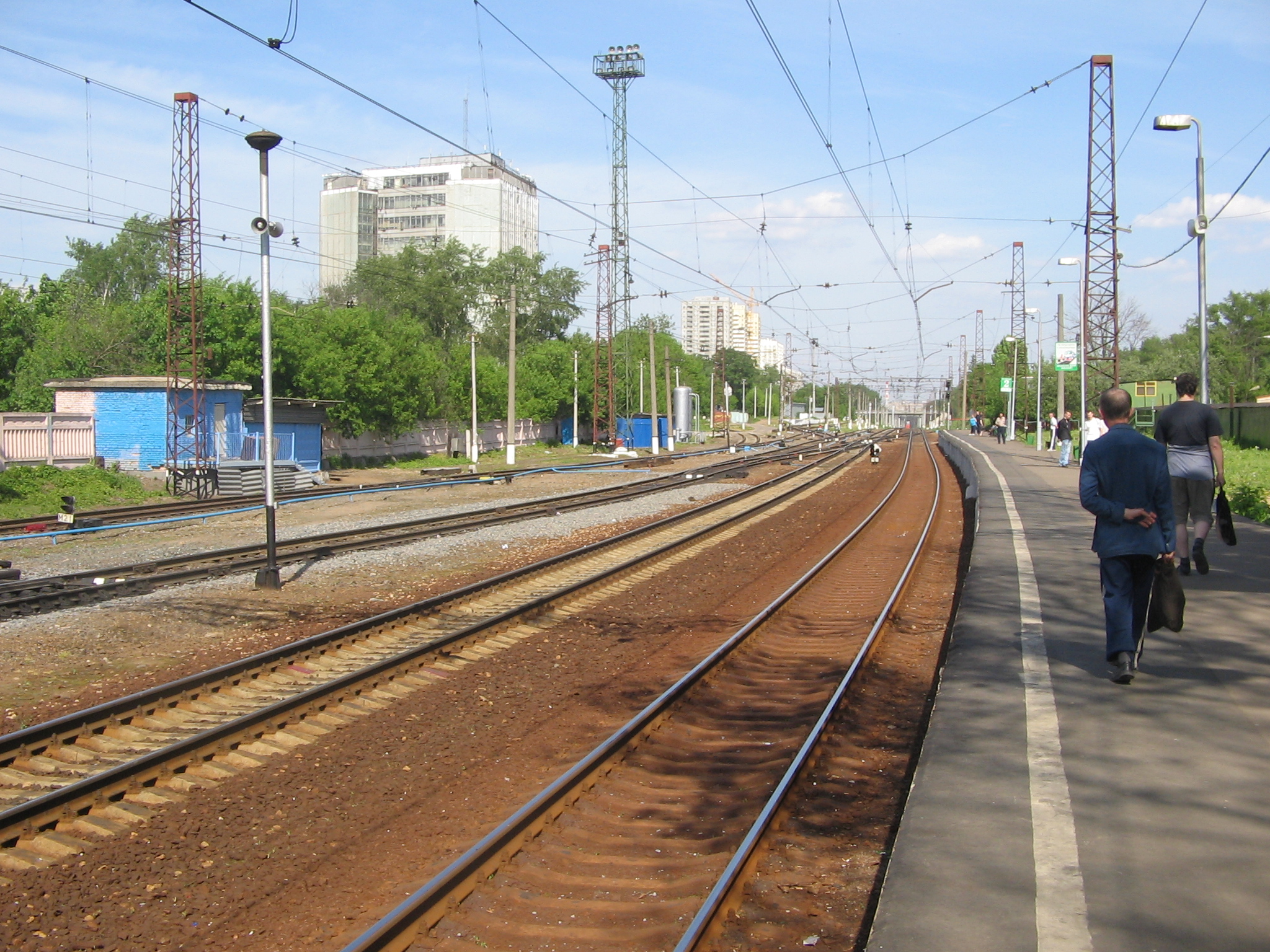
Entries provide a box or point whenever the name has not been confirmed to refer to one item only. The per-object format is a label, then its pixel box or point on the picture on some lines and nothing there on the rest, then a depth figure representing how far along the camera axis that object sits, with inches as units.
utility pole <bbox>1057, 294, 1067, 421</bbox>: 1535.4
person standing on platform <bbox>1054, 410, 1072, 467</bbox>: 1324.8
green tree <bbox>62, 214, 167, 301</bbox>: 3506.4
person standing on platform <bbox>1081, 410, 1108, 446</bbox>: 936.9
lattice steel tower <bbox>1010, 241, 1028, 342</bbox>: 2561.5
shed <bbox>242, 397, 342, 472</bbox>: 1561.3
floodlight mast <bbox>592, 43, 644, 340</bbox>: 2011.6
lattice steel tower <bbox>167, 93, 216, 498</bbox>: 1291.8
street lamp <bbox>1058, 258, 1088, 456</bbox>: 1222.3
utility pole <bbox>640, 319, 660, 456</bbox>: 2085.4
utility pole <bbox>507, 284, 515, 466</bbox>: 1721.2
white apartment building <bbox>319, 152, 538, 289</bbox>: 5118.1
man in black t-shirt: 360.8
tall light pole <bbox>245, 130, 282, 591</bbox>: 492.7
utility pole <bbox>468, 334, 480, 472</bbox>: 1907.0
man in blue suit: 238.5
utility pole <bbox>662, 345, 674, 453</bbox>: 2249.0
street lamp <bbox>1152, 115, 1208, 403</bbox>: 705.6
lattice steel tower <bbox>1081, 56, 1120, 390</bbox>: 1191.6
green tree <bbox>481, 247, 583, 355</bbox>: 3710.6
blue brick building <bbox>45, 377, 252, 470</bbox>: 1414.9
